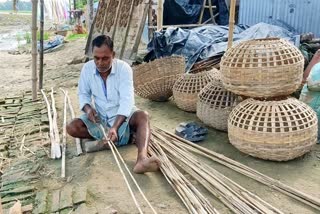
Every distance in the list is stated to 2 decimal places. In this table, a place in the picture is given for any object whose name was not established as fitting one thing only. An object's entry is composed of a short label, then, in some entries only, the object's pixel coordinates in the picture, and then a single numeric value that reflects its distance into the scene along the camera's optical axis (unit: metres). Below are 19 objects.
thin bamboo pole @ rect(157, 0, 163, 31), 6.52
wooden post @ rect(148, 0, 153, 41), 8.05
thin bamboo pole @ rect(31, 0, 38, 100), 5.47
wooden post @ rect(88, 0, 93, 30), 10.48
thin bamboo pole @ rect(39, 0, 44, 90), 6.07
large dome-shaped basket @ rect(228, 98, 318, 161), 3.13
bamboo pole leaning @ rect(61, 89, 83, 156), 3.54
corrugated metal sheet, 6.34
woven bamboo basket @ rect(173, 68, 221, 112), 4.66
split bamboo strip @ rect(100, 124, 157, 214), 3.13
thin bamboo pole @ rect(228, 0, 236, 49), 4.73
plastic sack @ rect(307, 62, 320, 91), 3.64
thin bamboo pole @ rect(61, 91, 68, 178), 3.11
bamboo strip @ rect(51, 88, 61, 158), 3.52
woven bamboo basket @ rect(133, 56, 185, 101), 5.11
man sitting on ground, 3.21
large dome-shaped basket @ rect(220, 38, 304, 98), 3.30
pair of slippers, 3.80
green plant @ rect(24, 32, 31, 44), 16.55
